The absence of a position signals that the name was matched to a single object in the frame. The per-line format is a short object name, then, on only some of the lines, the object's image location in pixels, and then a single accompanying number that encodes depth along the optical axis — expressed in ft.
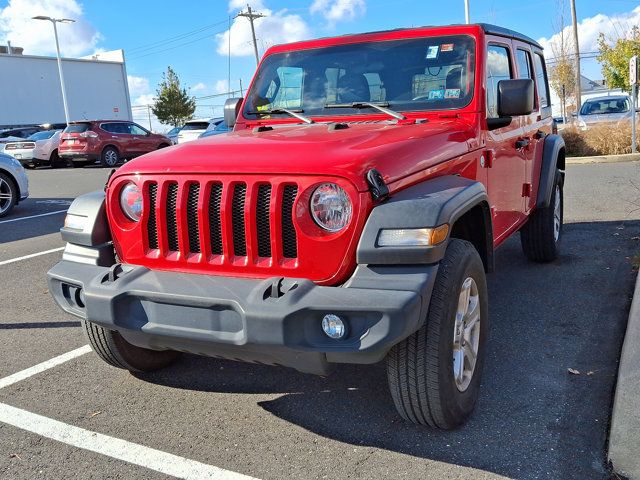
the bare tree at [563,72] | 94.39
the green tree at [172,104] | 159.02
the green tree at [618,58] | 74.79
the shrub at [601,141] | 50.08
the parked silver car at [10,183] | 33.83
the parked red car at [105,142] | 66.54
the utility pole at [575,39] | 97.30
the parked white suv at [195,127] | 69.73
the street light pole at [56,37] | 105.29
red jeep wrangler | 8.23
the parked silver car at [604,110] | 58.59
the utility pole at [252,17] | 146.02
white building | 118.52
